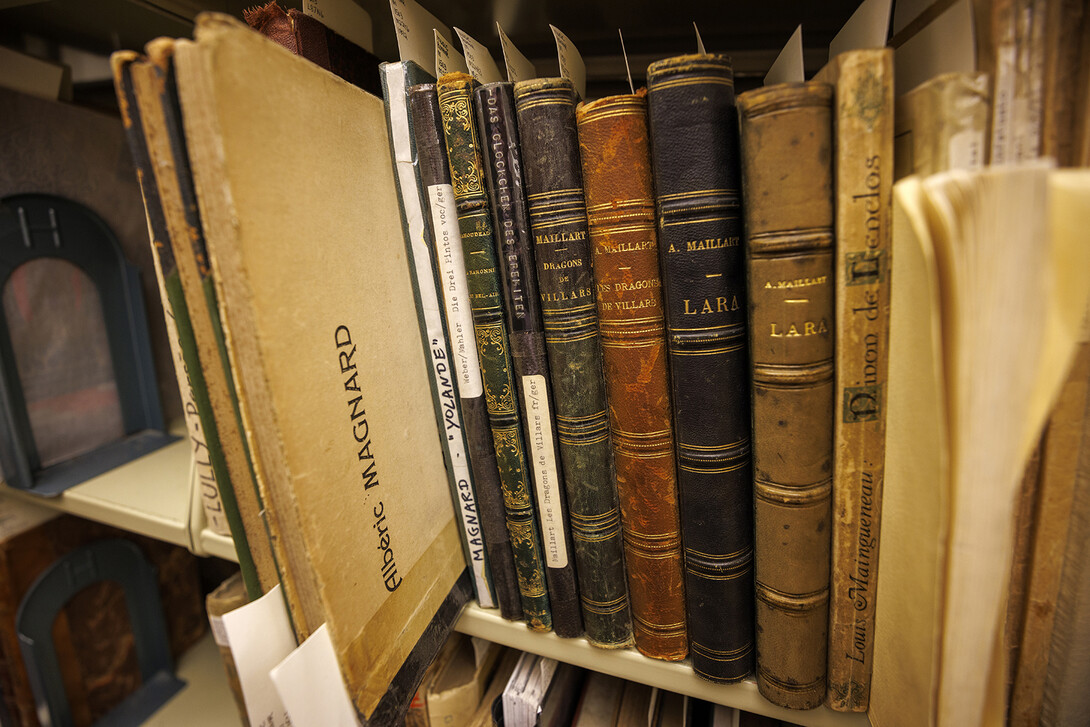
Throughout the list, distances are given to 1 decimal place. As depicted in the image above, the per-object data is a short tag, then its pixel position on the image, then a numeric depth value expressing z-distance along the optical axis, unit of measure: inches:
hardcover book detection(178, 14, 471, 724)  11.4
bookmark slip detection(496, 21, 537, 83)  17.9
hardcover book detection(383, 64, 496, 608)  17.5
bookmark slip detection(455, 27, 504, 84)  18.0
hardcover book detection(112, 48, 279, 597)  11.3
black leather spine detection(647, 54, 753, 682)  14.1
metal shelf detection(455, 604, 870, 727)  16.8
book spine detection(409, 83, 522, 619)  17.0
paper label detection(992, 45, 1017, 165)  11.5
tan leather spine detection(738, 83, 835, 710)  13.0
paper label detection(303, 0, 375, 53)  17.6
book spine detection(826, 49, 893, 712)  12.3
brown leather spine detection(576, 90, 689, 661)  15.2
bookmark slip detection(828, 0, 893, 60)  13.8
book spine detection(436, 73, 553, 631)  16.4
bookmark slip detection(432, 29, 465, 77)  18.3
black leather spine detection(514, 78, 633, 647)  15.6
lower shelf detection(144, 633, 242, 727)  34.8
